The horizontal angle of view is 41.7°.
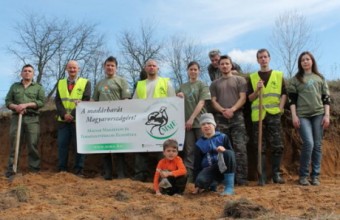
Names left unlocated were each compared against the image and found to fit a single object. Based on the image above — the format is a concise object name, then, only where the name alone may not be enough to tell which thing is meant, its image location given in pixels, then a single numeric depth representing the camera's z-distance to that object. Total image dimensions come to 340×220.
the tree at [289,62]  24.88
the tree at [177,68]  38.24
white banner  8.30
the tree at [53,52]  38.91
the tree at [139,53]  41.18
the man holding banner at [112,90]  8.55
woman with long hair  7.60
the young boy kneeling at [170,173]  6.80
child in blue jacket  6.65
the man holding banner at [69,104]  8.81
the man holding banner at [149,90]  8.36
